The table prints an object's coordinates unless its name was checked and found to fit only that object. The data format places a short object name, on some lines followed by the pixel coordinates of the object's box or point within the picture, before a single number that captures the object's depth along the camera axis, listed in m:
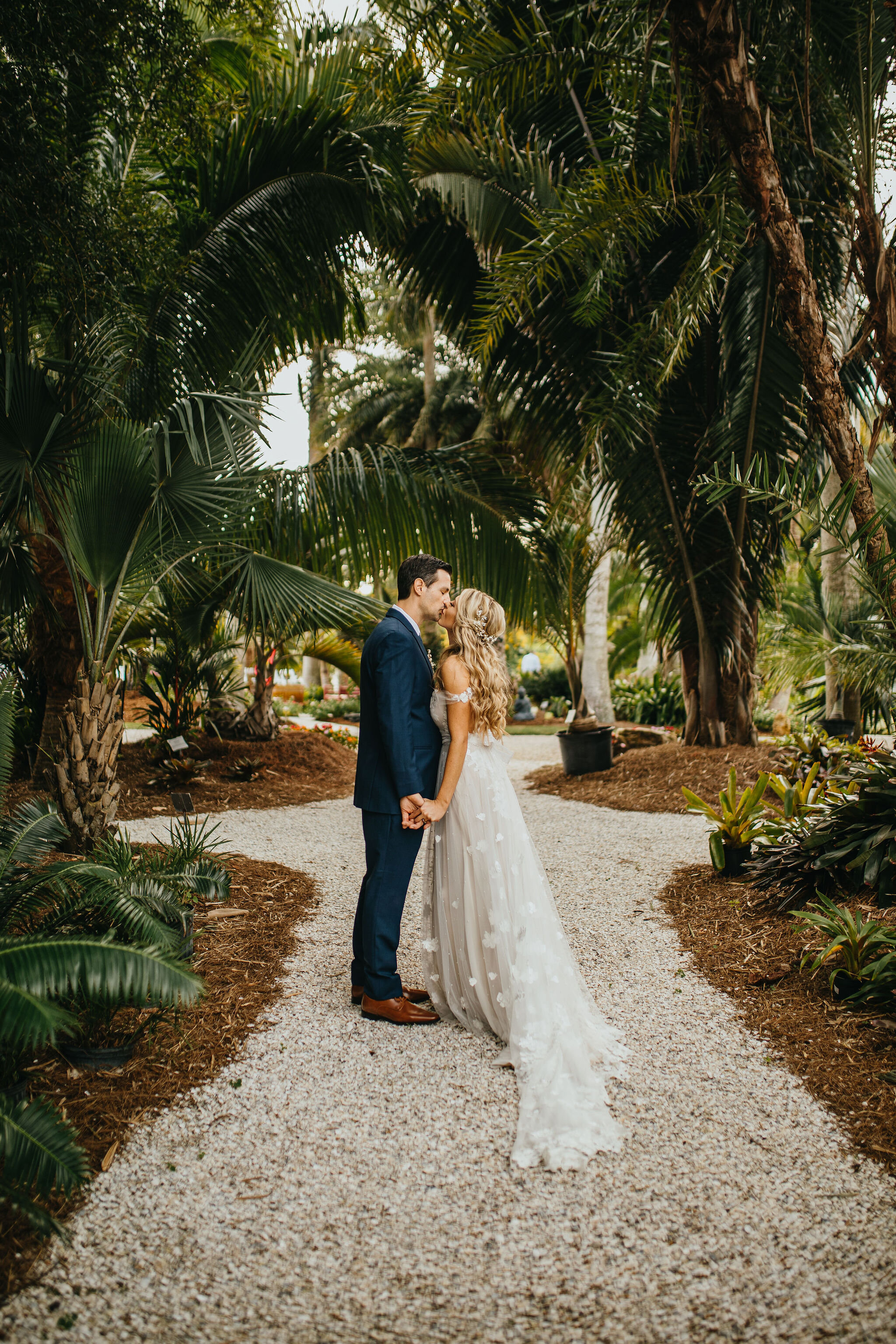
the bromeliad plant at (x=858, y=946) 2.95
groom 2.96
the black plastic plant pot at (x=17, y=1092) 2.21
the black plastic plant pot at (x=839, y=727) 8.94
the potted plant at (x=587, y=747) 8.98
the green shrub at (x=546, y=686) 22.00
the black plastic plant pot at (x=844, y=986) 3.05
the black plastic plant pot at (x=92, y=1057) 2.58
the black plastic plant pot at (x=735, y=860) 4.66
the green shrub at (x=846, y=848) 3.66
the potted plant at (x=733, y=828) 4.55
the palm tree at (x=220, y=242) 4.86
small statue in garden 19.72
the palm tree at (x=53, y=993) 1.73
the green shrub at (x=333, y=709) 19.86
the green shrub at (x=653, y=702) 16.12
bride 2.79
